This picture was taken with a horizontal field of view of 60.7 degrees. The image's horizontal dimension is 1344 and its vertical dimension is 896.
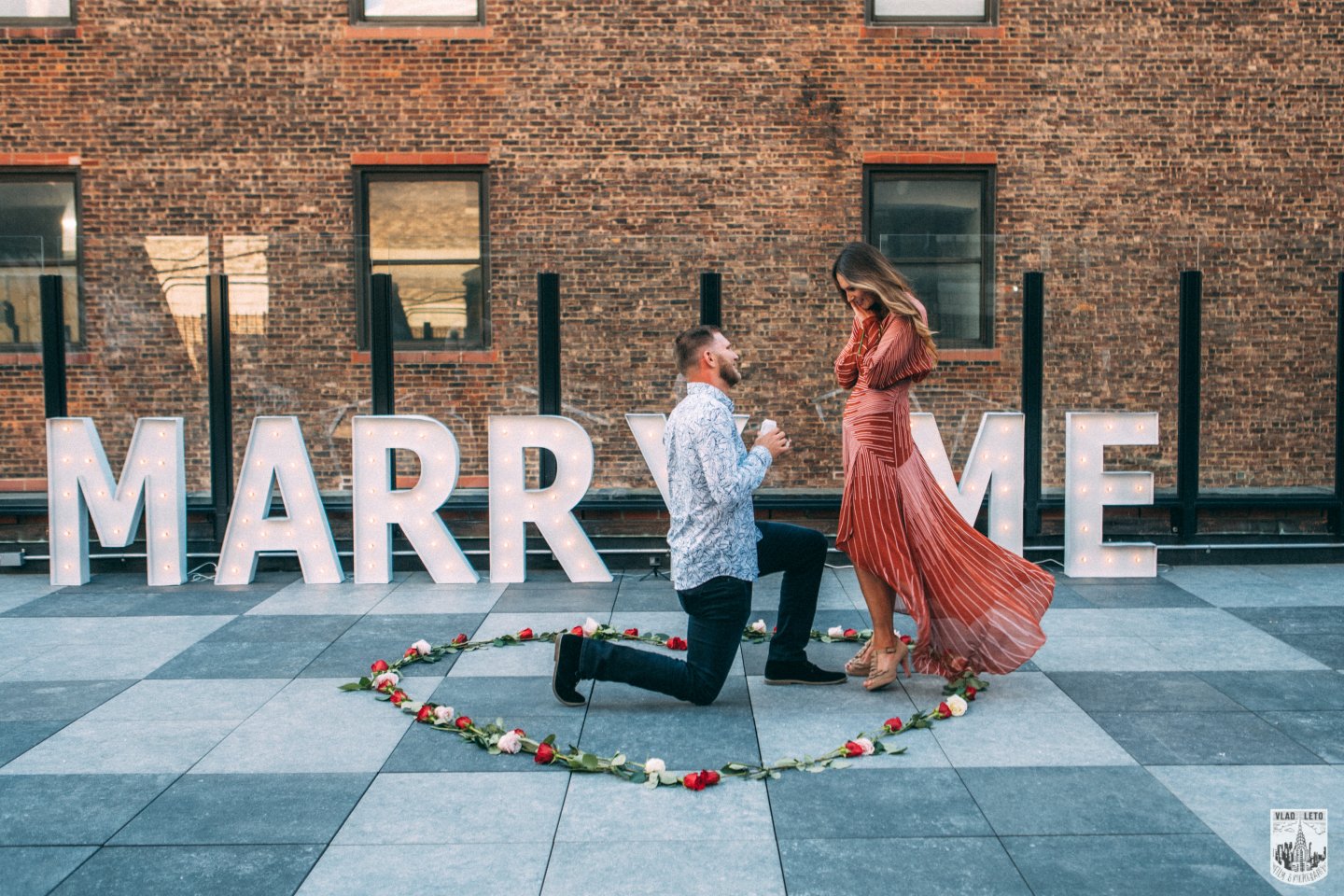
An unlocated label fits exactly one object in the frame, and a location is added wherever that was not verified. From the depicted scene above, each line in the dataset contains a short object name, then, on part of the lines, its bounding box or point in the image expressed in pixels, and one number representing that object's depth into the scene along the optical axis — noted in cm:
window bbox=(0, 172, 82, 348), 948
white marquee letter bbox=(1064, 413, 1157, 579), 805
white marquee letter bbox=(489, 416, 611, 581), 791
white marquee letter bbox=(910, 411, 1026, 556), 804
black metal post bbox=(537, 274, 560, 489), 856
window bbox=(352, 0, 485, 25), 1238
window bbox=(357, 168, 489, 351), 1174
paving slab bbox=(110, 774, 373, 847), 363
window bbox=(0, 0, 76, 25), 1227
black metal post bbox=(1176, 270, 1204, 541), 877
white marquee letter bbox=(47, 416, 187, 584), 798
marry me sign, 792
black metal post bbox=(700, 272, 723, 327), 873
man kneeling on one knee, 473
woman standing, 517
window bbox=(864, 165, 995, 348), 898
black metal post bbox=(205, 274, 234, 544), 873
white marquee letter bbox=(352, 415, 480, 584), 786
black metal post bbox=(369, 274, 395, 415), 845
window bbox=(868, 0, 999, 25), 1246
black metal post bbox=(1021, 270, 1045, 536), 873
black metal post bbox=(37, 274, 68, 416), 859
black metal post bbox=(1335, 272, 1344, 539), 888
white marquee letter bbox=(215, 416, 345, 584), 792
